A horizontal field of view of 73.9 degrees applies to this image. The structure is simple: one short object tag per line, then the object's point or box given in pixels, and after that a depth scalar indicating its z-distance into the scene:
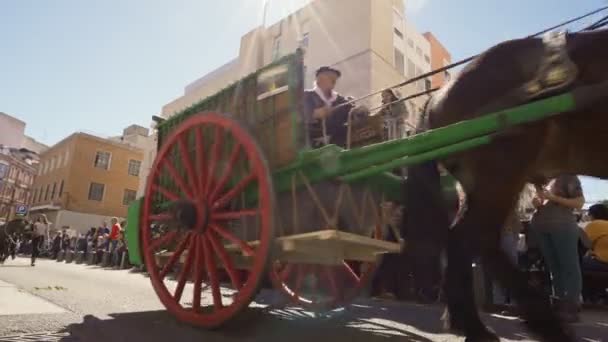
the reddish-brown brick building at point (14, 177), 41.59
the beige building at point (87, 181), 30.84
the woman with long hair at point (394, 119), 3.40
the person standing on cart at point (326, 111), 3.61
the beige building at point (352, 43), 17.11
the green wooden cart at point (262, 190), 2.56
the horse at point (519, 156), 2.21
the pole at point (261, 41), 21.66
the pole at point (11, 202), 43.06
